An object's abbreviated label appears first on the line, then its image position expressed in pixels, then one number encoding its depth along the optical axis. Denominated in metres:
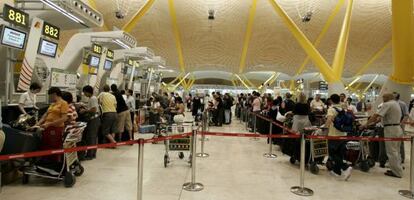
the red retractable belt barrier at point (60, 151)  2.99
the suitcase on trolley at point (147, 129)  10.88
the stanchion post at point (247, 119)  13.93
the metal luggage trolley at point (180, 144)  5.45
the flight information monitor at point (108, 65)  10.29
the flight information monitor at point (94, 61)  9.15
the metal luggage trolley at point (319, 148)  5.48
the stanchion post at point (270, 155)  7.41
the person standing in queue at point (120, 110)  7.93
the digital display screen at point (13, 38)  5.66
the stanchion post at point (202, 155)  7.18
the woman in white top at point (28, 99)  6.32
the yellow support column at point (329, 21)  23.33
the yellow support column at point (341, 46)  16.22
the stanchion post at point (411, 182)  4.83
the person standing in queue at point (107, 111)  7.30
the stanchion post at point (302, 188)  4.70
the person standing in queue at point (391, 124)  5.77
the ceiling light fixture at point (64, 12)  6.23
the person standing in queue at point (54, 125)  4.75
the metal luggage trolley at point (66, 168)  4.63
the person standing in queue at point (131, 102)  9.80
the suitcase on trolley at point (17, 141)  4.54
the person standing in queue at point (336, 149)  5.56
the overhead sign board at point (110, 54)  10.33
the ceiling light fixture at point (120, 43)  9.98
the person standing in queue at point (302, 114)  6.69
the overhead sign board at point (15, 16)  5.57
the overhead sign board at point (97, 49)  9.20
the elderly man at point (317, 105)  9.15
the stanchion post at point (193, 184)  4.75
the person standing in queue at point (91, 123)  6.45
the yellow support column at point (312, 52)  16.31
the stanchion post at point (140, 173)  3.84
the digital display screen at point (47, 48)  6.91
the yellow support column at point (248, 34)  25.00
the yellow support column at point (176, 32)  24.73
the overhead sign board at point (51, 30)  6.89
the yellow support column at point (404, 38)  8.77
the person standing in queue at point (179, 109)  9.88
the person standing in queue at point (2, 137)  3.53
